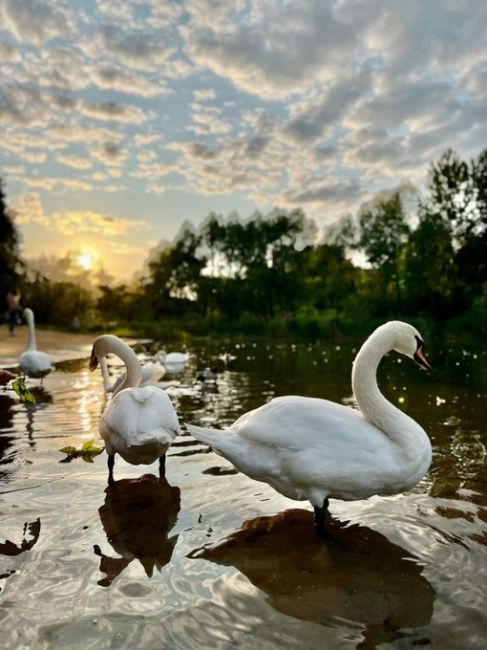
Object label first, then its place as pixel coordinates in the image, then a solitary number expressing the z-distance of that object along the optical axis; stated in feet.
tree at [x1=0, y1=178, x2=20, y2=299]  124.88
